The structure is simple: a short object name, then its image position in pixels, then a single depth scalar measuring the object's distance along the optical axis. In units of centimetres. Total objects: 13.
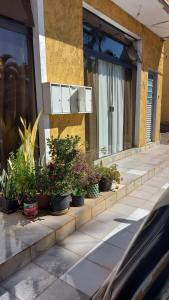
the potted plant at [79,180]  273
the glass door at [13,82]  289
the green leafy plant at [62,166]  257
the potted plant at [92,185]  302
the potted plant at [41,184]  263
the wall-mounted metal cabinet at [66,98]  317
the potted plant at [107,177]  326
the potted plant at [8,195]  263
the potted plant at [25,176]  253
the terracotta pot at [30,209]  249
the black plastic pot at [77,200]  282
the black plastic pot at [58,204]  258
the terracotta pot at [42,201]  267
